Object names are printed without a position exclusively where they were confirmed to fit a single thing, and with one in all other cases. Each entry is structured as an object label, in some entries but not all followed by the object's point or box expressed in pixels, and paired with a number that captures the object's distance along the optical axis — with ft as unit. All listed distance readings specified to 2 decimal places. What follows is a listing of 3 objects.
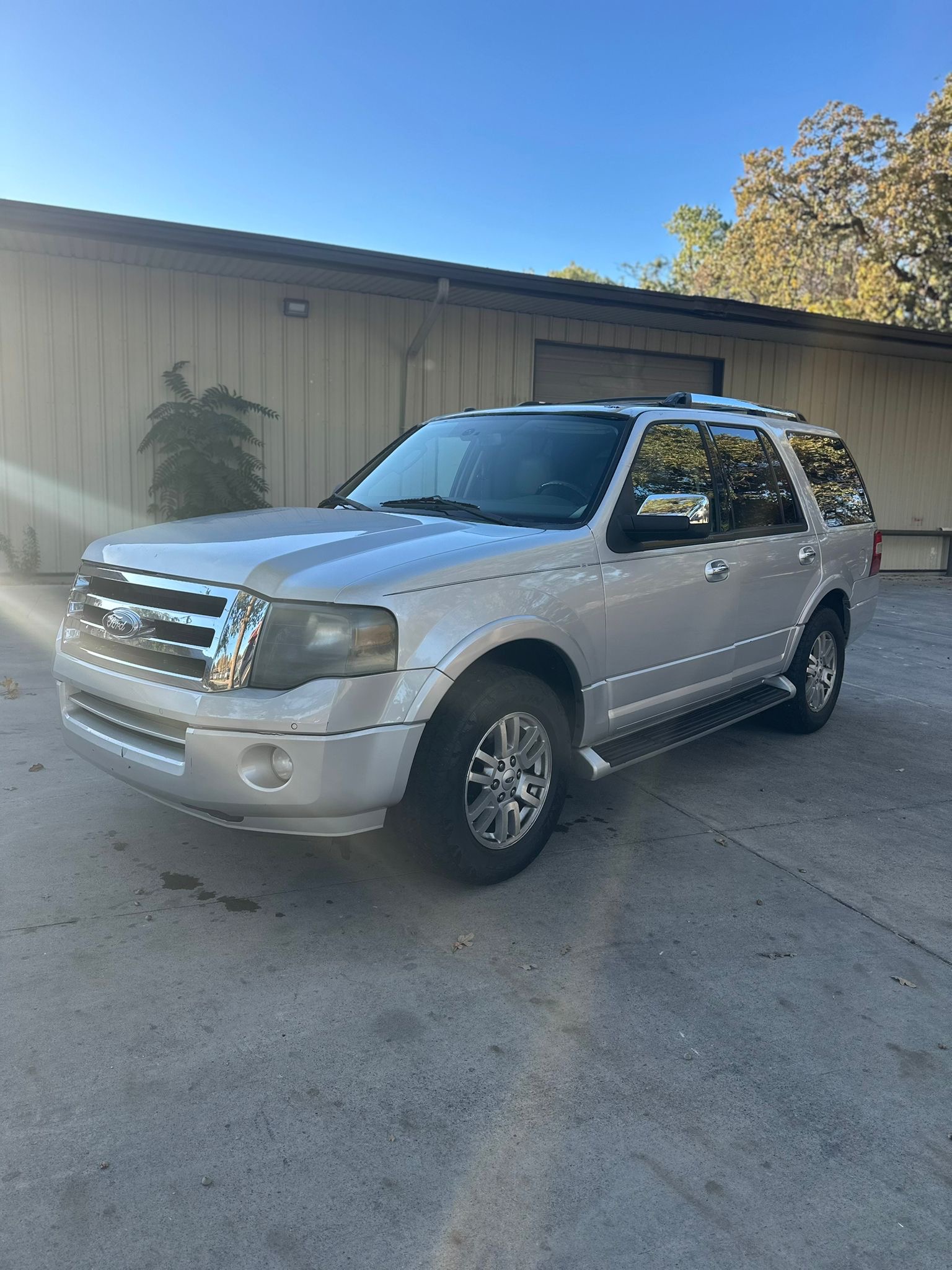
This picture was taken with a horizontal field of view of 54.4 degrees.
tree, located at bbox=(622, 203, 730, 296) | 195.31
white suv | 9.93
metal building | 31.83
